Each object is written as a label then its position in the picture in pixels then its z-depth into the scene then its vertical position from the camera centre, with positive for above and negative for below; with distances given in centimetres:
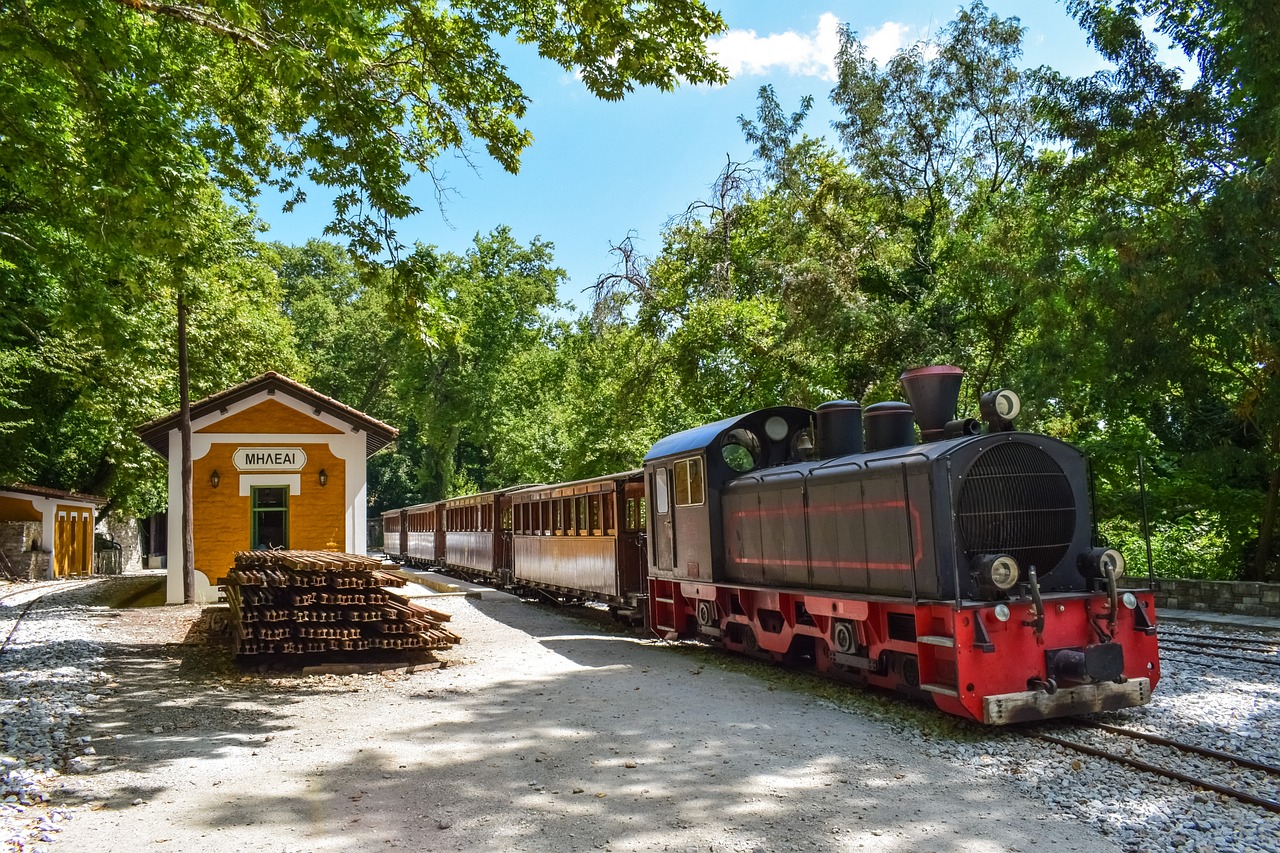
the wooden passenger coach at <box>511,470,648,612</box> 1467 -28
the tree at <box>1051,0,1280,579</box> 1291 +443
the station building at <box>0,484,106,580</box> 2878 +73
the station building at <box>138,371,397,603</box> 1933 +149
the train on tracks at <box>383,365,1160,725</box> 730 -46
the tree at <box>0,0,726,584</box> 915 +511
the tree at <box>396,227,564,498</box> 4600 +914
